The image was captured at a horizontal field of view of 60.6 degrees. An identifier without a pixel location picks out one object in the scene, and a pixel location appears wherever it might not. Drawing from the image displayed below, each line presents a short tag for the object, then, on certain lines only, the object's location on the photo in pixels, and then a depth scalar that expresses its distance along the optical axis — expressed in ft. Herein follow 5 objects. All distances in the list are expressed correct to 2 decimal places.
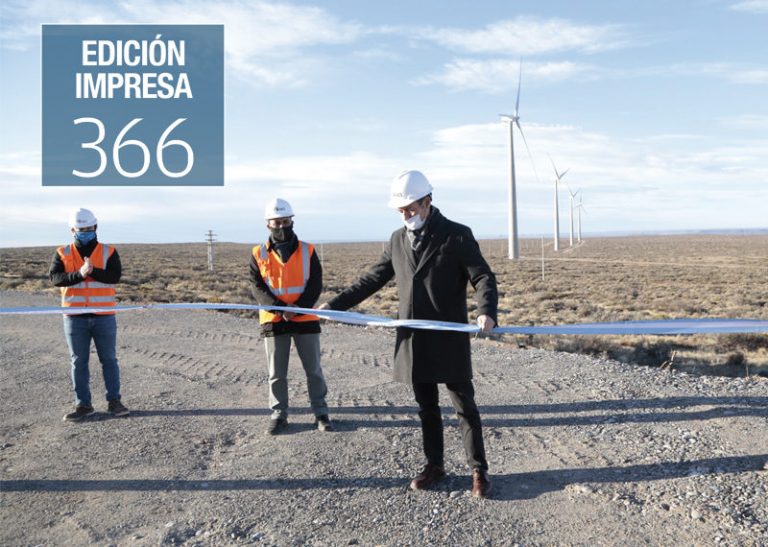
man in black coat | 14.51
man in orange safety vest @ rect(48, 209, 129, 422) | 21.02
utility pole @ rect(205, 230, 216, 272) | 121.99
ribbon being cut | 14.85
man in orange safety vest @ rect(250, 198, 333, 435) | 19.27
